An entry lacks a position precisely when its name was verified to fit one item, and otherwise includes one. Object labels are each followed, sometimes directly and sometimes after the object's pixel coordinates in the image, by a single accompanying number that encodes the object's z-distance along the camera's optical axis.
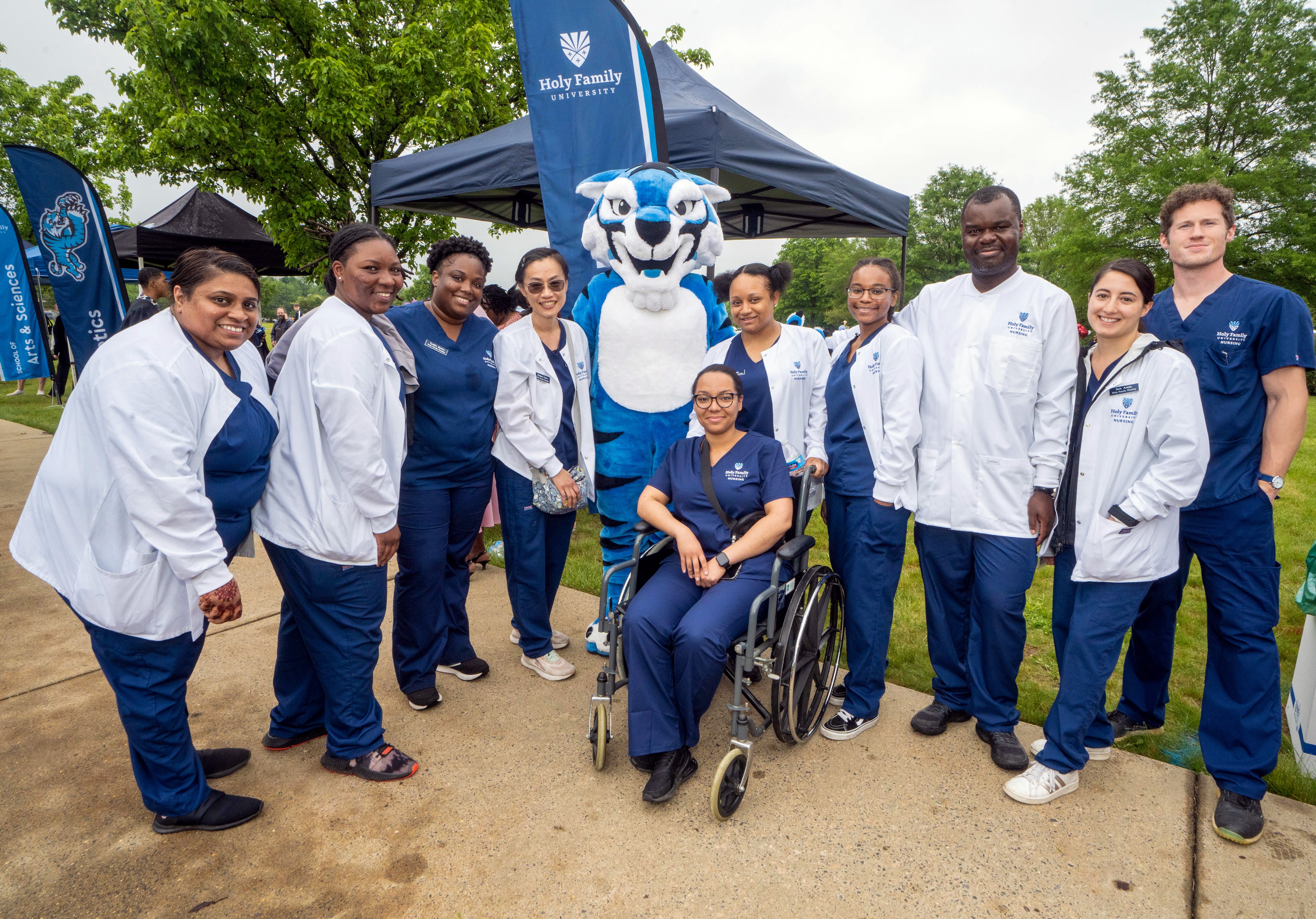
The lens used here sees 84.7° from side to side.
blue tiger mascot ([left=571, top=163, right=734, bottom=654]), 3.16
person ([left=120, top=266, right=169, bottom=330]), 4.69
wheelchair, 2.19
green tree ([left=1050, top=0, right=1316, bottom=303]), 18.23
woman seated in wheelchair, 2.28
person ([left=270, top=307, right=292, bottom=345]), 13.63
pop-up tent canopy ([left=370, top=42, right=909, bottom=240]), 4.62
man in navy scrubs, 2.15
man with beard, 2.36
